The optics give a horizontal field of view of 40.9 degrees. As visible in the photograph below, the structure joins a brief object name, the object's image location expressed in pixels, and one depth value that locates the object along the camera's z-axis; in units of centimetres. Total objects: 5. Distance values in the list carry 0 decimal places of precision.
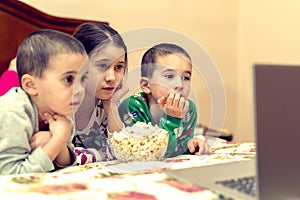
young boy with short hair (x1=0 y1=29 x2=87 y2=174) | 102
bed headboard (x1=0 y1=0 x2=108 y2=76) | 169
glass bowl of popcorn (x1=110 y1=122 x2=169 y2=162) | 115
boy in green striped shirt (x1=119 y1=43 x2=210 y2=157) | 125
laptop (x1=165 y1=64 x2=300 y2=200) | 70
